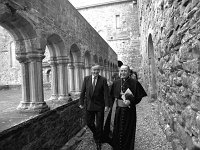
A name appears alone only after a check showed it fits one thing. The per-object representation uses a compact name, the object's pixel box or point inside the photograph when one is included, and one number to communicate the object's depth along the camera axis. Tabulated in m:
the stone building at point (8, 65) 14.43
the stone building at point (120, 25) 18.31
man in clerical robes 2.85
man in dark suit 3.13
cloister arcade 2.99
